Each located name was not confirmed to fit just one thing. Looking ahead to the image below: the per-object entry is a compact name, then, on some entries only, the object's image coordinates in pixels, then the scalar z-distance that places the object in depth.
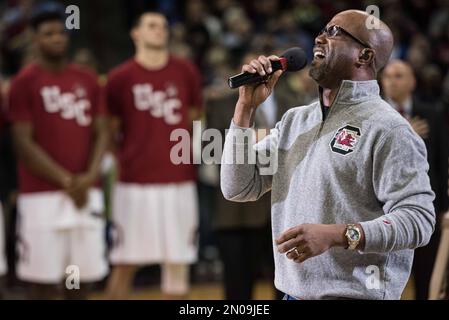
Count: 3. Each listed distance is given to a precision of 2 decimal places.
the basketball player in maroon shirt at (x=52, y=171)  13.23
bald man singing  5.96
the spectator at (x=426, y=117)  11.90
